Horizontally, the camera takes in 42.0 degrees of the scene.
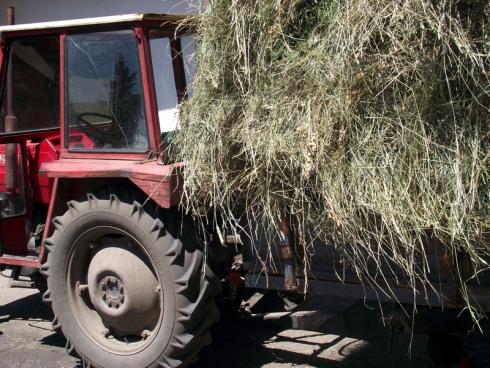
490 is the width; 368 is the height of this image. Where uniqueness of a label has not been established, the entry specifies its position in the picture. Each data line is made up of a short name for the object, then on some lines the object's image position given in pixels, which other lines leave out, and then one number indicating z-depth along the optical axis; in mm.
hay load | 2660
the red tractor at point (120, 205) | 3602
